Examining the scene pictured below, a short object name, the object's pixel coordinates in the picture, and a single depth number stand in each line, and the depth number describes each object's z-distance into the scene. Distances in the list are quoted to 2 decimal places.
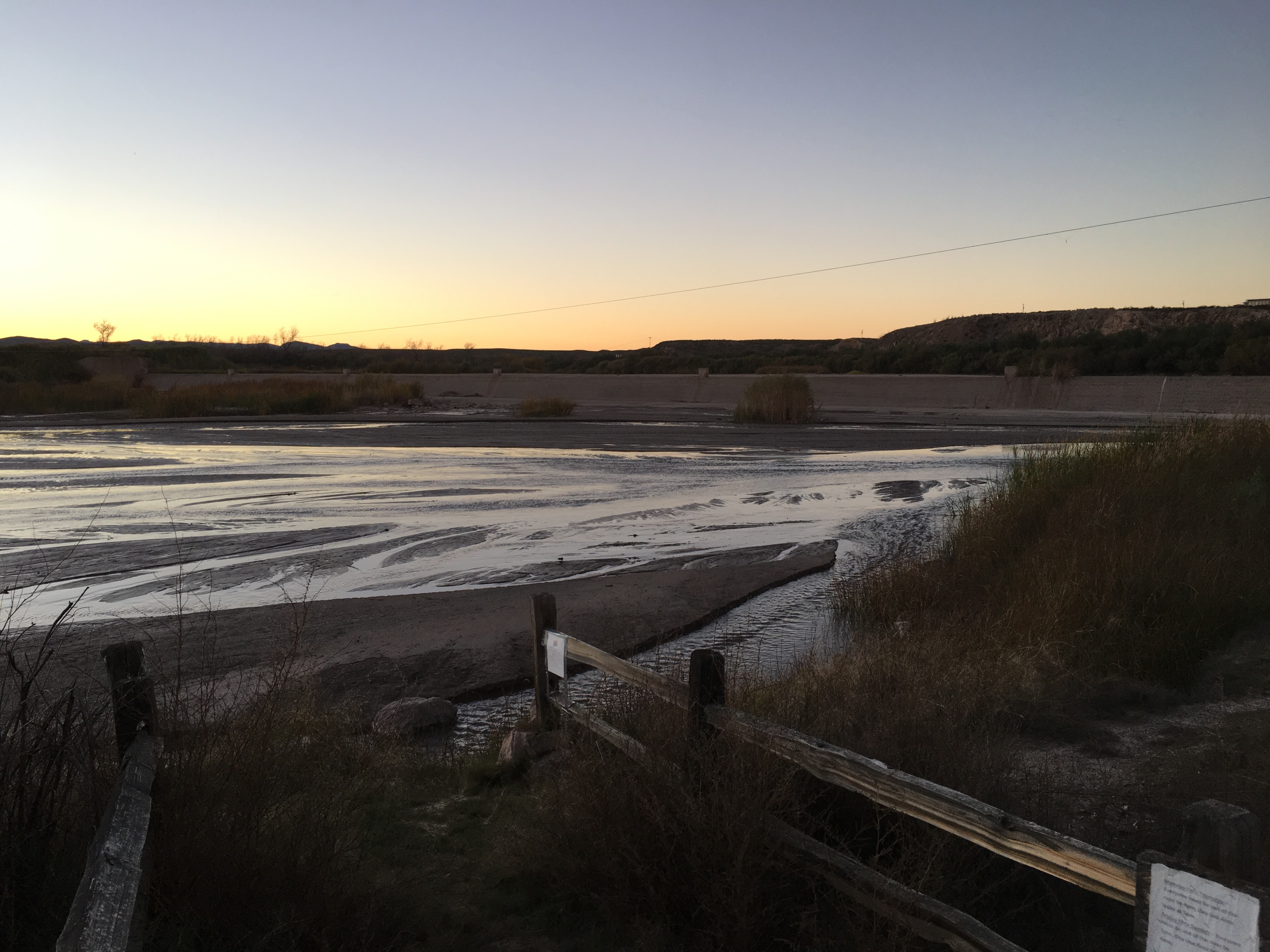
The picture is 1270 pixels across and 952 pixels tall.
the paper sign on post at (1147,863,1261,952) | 2.35
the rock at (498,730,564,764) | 5.93
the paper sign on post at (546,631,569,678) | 5.89
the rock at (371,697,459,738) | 6.82
